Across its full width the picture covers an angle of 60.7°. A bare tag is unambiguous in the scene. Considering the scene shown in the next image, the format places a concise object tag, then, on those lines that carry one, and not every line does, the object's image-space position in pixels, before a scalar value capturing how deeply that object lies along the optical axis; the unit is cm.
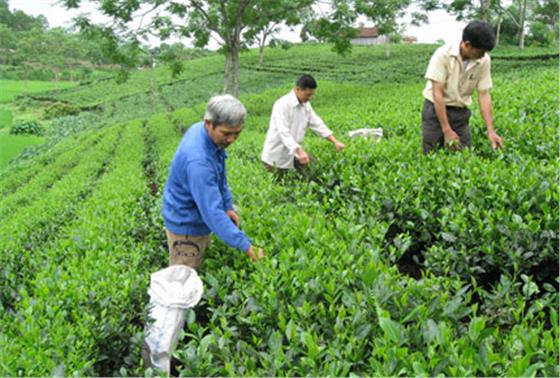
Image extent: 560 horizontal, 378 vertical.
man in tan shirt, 447
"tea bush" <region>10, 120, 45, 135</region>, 2327
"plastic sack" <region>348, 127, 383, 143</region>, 684
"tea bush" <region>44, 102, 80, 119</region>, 2988
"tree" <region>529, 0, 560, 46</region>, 4153
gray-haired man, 302
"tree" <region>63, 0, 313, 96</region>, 1412
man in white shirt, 529
